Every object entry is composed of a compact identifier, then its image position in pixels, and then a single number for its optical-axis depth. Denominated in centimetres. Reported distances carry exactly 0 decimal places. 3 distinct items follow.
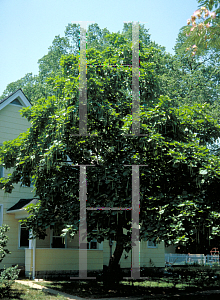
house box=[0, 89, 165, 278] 1582
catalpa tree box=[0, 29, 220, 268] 1048
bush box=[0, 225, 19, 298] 1062
